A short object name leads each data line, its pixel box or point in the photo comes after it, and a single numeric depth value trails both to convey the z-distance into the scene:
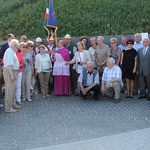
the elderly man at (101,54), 7.30
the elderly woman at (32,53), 7.03
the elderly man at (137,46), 7.39
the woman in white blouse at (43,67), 7.19
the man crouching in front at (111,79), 6.86
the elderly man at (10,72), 5.99
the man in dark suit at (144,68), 7.00
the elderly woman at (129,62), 7.11
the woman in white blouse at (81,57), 7.24
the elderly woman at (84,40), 7.57
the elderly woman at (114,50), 7.37
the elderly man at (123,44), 7.51
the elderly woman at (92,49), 7.39
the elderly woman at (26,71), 6.83
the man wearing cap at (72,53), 7.58
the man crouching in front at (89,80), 6.95
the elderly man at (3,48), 7.15
